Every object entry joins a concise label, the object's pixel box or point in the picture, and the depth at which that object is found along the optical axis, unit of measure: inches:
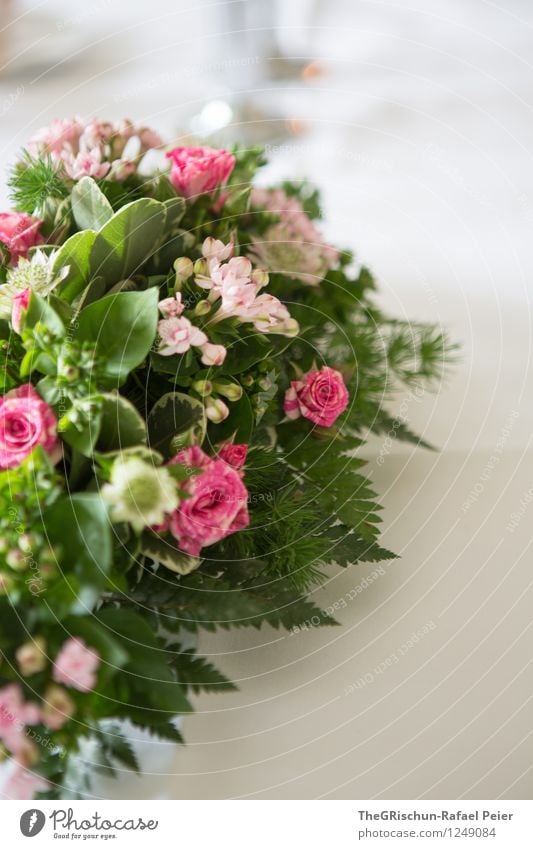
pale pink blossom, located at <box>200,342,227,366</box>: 12.1
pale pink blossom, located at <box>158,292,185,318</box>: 11.9
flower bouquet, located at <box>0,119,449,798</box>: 10.7
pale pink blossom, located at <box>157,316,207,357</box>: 11.9
